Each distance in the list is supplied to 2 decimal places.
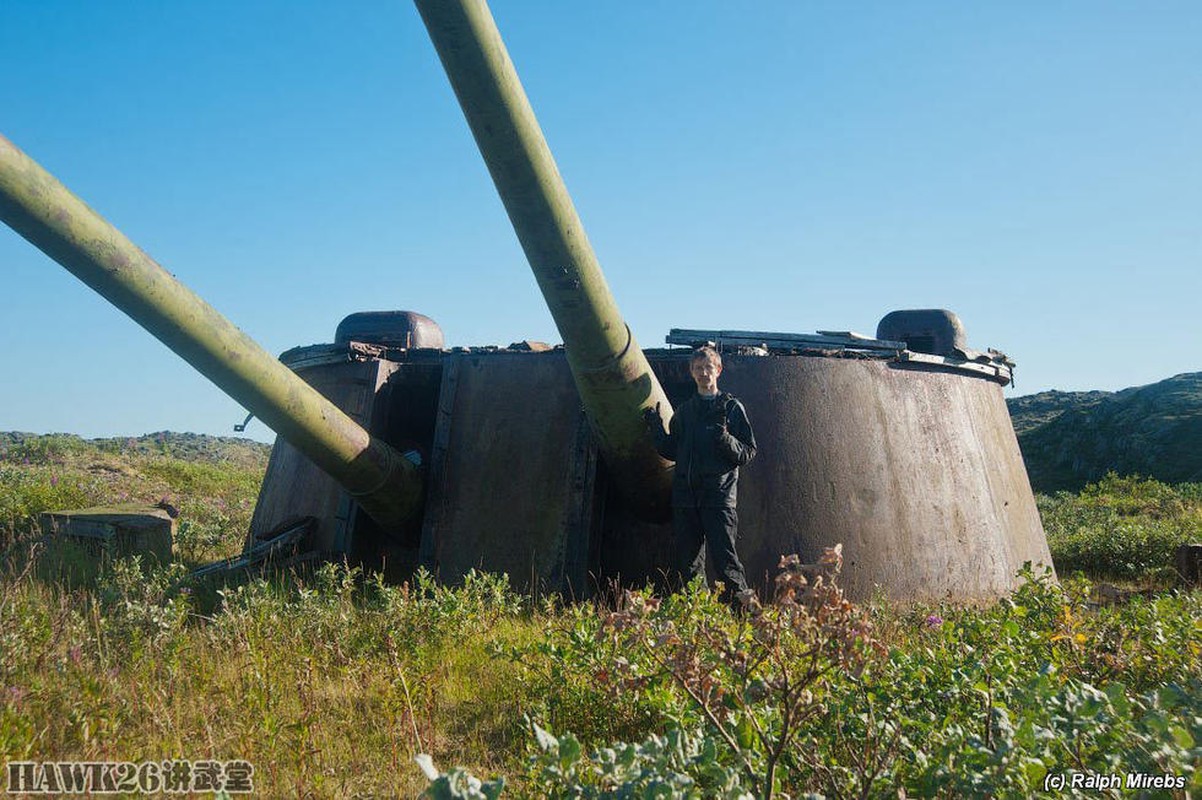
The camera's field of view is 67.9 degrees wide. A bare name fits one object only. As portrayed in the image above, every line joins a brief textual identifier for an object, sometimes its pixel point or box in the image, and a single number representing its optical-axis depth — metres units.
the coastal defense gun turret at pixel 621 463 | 4.74
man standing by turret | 4.47
